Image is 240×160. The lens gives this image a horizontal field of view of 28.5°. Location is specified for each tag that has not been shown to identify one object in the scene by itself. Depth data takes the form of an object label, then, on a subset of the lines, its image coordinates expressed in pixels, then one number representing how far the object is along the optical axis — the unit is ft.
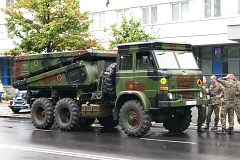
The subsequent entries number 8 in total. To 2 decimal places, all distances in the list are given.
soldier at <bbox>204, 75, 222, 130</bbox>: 48.16
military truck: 43.42
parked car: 75.64
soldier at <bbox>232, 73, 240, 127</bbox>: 46.47
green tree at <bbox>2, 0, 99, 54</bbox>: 75.61
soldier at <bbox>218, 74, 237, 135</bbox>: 45.98
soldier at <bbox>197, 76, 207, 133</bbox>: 48.24
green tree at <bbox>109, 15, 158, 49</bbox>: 74.93
